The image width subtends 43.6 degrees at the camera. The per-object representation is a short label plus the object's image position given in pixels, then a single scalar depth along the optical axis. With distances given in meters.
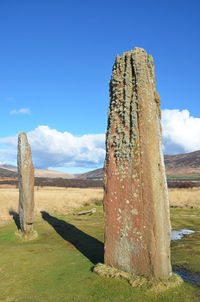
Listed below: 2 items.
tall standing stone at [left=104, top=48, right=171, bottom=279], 6.80
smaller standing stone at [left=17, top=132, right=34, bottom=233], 12.79
